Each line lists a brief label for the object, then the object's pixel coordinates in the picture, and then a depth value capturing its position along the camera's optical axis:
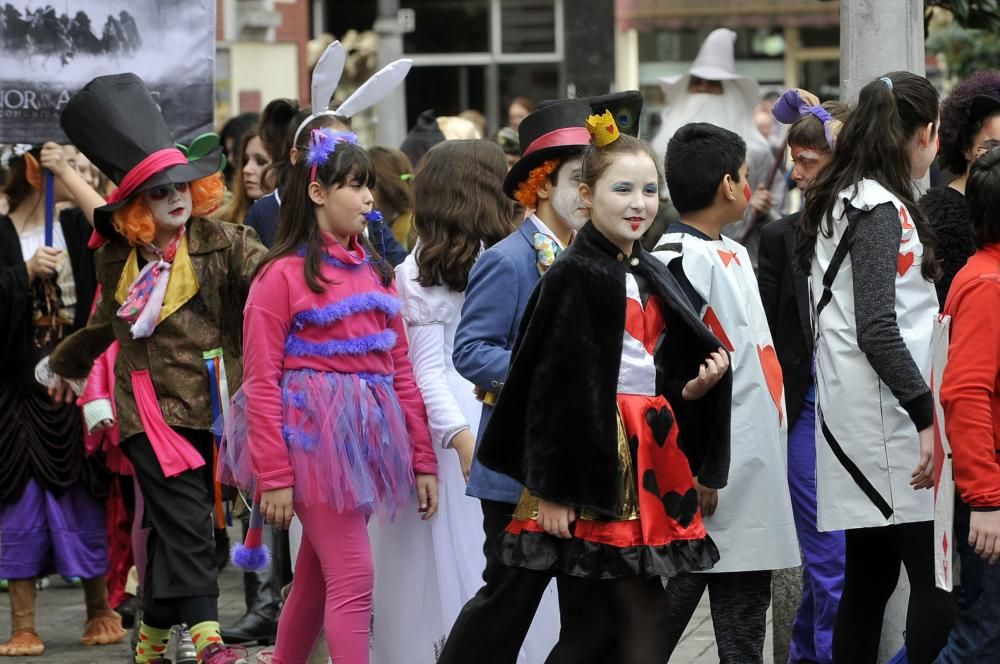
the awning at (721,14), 47.69
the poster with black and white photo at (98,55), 14.50
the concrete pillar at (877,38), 12.24
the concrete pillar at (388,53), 28.84
